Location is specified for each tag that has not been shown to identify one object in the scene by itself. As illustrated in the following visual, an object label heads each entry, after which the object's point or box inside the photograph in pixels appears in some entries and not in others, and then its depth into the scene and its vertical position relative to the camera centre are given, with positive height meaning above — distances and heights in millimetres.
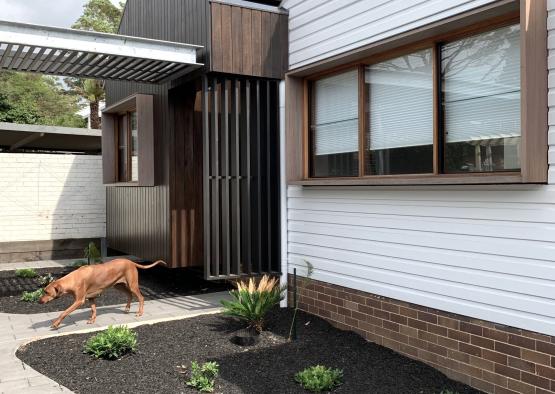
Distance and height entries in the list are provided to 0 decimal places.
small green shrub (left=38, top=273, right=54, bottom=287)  8184 -1532
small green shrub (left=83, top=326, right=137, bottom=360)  4664 -1446
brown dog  5449 -1085
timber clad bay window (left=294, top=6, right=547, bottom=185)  3557 +580
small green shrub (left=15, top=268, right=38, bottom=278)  8945 -1522
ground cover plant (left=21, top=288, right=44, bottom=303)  7105 -1527
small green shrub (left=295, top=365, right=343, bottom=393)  4027 -1539
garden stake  5241 -1452
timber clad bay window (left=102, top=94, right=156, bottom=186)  8388 +726
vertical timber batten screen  6094 +10
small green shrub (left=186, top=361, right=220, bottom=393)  4031 -1546
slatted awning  5223 +1423
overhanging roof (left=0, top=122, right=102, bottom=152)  10703 +1050
